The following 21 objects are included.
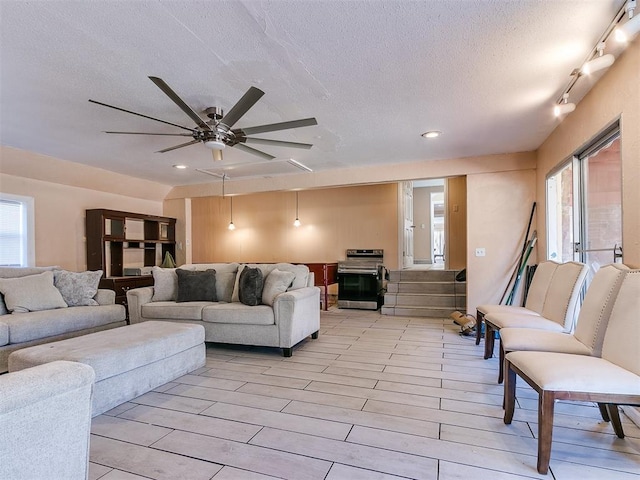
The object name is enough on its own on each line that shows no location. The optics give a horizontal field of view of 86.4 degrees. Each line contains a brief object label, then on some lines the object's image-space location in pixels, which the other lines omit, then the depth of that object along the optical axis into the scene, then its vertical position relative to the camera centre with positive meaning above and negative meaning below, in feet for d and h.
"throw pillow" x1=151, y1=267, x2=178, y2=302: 14.33 -1.86
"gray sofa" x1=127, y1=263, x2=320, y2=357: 11.78 -2.49
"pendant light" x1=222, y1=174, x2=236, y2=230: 27.25 +1.99
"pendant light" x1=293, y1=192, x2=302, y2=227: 25.02 +1.36
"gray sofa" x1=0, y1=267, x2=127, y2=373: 10.46 -2.65
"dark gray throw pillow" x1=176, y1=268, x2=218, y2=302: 14.01 -1.83
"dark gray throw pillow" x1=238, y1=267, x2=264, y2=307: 12.73 -1.72
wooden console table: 21.22 -2.19
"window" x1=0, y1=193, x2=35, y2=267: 15.17 +0.61
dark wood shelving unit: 18.26 +0.07
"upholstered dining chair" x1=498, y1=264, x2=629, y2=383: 6.67 -1.97
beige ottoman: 7.74 -2.80
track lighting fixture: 5.71 +3.81
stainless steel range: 20.95 -2.78
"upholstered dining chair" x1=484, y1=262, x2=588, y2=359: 8.46 -1.83
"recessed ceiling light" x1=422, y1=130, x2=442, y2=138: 12.50 +3.95
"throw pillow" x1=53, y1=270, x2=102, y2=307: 13.09 -1.70
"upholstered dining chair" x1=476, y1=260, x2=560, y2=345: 10.15 -1.78
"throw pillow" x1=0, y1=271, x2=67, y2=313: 11.59 -1.74
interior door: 23.72 +1.23
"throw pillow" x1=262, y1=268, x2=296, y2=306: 12.57 -1.64
